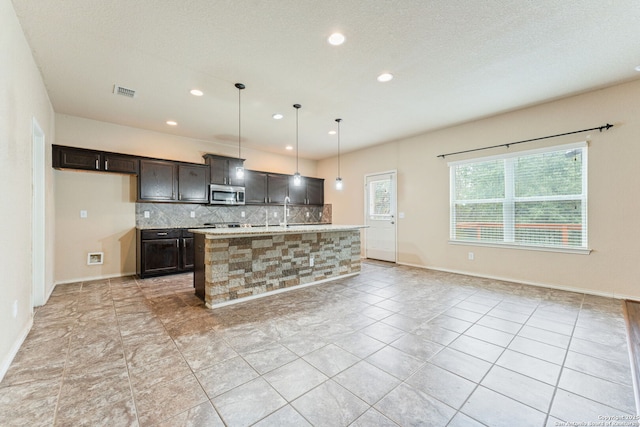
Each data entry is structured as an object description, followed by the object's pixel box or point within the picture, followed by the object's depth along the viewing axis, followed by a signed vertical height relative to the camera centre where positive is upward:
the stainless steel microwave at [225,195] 5.54 +0.41
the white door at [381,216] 6.04 -0.07
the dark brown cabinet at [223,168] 5.55 +0.97
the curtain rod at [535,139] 3.52 +1.11
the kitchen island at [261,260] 3.22 -0.65
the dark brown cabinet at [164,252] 4.54 -0.66
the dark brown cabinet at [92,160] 4.08 +0.87
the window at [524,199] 3.79 +0.22
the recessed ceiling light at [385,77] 3.14 +1.62
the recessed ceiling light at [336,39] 2.45 +1.62
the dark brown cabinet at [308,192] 7.02 +0.58
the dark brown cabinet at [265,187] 6.16 +0.63
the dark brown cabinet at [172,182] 4.76 +0.61
